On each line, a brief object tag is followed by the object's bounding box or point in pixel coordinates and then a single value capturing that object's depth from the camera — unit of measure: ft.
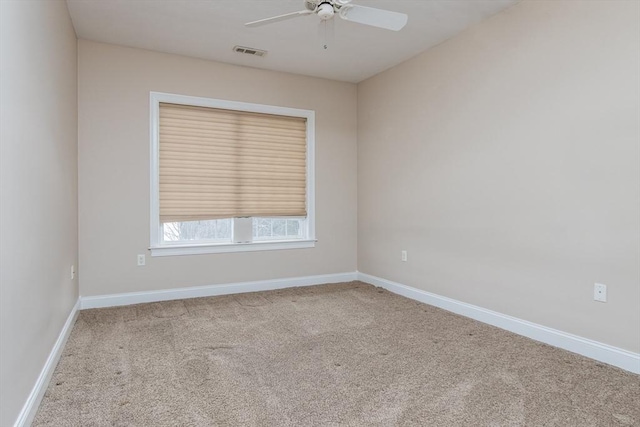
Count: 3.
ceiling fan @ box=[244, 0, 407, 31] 7.55
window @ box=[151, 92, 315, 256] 13.06
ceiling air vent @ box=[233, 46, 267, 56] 12.45
